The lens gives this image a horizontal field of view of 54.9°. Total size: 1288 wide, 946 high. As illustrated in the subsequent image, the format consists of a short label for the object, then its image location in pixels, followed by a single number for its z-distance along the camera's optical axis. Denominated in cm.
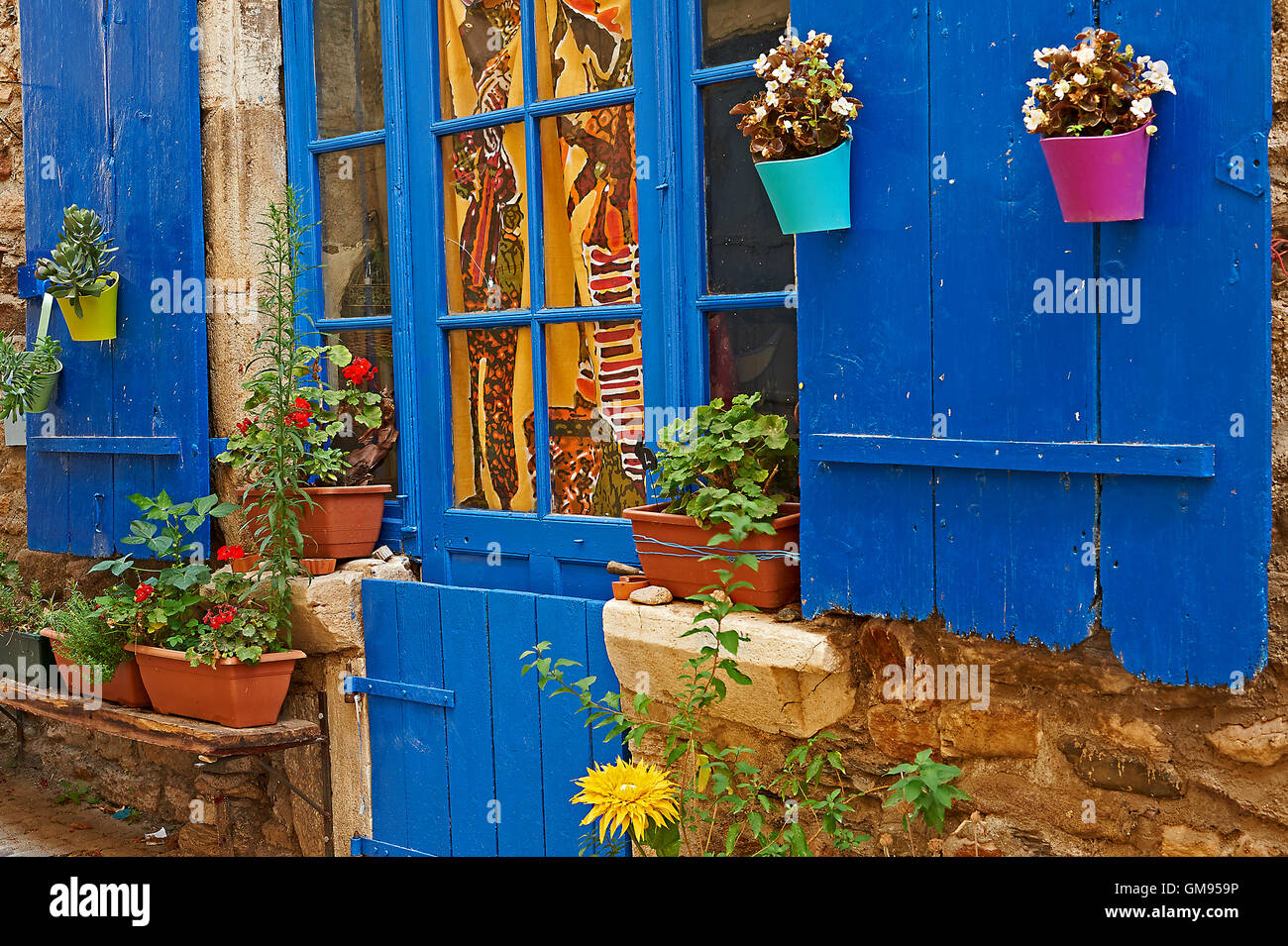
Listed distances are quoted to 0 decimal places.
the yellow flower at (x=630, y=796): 248
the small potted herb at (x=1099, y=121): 204
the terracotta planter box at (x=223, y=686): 340
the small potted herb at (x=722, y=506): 270
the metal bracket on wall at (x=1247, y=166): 203
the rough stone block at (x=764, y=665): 258
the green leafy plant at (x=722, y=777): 251
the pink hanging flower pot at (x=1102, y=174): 204
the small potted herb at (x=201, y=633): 340
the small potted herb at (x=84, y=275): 384
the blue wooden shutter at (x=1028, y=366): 208
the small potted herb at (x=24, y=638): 396
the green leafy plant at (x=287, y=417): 347
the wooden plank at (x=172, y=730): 337
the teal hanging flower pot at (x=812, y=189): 245
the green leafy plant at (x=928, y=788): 226
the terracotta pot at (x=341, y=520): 355
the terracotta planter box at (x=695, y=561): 271
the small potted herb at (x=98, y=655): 361
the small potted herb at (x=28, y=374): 392
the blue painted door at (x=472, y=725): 317
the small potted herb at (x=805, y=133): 243
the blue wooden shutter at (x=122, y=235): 372
